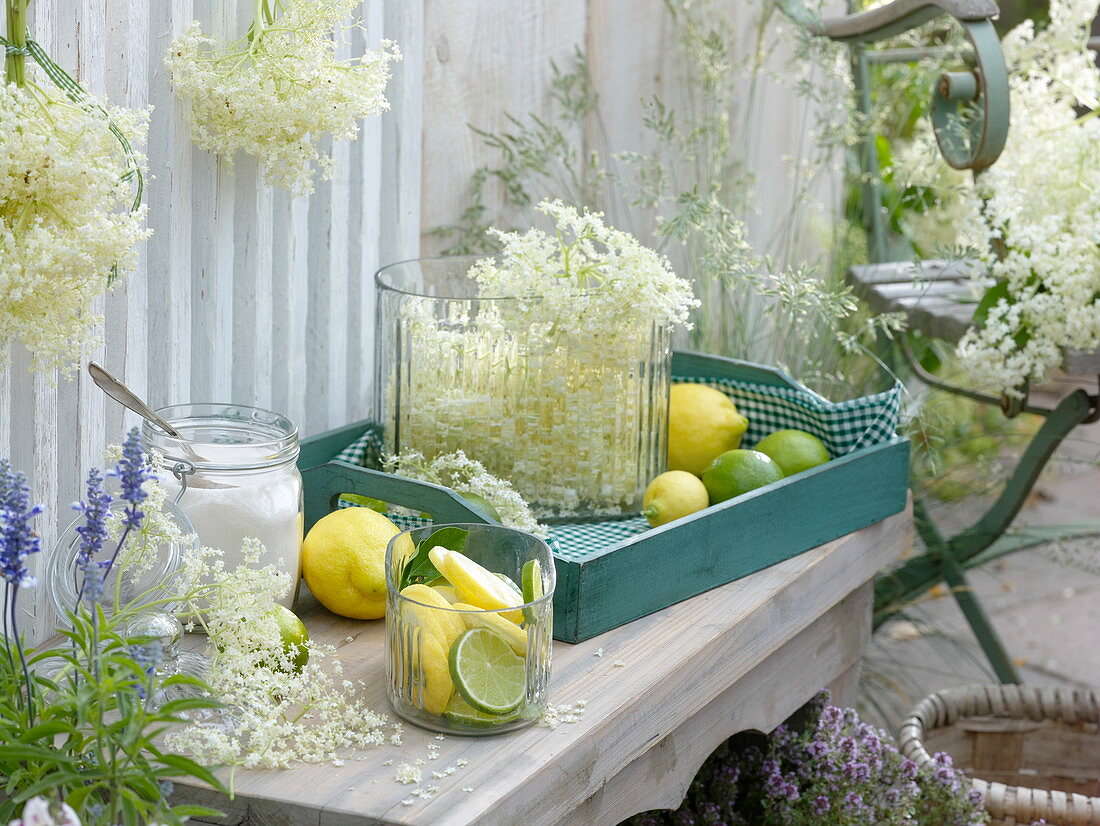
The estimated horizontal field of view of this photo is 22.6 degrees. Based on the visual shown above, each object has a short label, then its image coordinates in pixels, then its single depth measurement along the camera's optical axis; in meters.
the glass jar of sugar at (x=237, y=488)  1.63
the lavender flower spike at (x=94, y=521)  1.47
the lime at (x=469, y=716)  1.55
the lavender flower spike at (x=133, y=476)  1.47
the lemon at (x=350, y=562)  1.68
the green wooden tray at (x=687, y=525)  1.67
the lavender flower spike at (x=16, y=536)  1.43
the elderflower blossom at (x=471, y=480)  1.74
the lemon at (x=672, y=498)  1.79
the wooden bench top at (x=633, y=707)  1.50
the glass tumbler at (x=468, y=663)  1.55
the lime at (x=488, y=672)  1.55
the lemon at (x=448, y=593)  1.60
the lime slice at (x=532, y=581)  1.58
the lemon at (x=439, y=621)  1.56
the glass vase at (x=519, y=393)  1.79
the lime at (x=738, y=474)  1.81
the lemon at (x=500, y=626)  1.56
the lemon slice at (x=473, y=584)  1.58
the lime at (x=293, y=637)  1.60
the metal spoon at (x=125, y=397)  1.59
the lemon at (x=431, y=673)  1.56
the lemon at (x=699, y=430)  1.90
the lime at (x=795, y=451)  1.86
